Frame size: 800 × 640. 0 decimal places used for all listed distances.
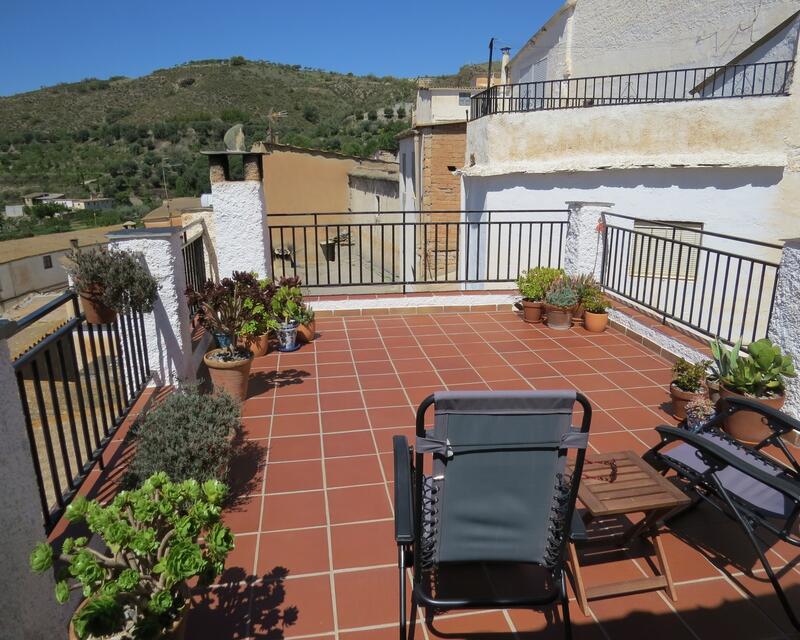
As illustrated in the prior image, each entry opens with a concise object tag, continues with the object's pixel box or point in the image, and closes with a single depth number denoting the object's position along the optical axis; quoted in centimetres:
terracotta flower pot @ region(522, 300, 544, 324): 575
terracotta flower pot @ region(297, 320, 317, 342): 516
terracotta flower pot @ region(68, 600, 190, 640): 163
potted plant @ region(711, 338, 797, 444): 324
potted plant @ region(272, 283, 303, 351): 481
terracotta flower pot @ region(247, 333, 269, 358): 477
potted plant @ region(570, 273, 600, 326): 560
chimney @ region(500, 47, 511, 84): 1714
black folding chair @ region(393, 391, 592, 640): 165
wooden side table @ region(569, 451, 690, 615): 204
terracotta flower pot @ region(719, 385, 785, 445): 322
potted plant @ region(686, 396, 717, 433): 326
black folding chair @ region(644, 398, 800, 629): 203
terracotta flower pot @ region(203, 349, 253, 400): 374
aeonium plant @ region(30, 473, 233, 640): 146
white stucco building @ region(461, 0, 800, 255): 825
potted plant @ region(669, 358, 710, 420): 357
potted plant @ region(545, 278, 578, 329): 552
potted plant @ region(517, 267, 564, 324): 575
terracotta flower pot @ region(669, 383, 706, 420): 354
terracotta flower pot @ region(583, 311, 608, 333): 545
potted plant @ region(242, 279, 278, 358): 380
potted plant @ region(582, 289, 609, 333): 546
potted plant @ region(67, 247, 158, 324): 316
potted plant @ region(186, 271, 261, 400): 375
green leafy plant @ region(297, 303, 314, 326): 508
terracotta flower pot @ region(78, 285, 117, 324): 314
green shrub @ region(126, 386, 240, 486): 245
